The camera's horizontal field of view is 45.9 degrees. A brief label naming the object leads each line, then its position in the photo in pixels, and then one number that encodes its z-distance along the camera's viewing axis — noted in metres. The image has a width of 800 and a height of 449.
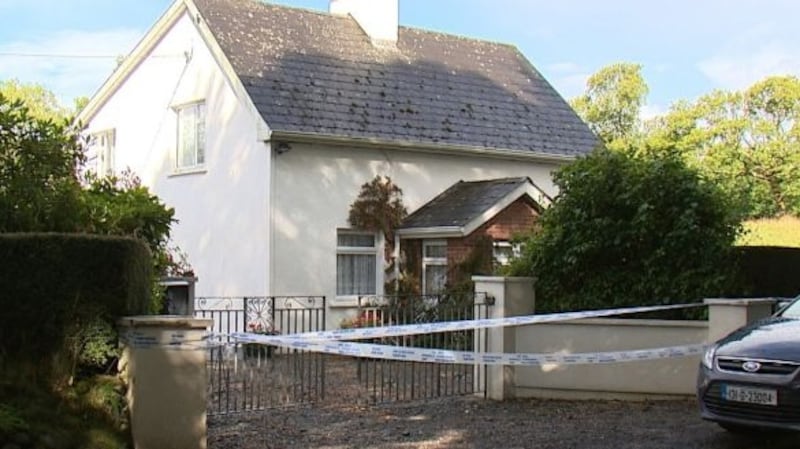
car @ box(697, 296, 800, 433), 7.68
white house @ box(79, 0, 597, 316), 18.77
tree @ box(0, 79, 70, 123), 47.39
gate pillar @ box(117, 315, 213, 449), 7.69
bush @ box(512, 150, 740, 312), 11.56
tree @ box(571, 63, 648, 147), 53.59
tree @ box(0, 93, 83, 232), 8.44
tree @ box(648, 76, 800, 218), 44.53
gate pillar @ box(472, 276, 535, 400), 11.44
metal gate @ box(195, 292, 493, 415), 11.07
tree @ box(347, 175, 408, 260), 19.56
